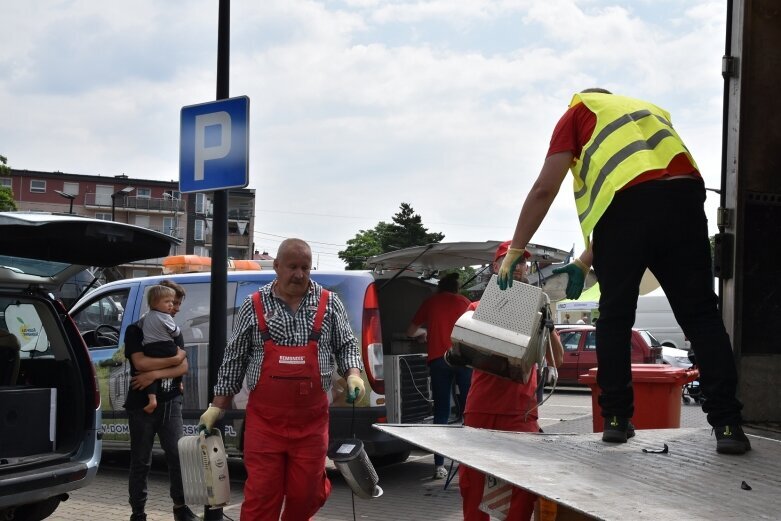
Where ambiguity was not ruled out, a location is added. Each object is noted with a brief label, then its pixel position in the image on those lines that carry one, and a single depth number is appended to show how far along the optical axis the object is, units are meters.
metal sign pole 6.96
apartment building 95.25
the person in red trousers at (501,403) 4.83
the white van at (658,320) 36.50
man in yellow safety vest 3.52
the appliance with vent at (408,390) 8.60
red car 22.27
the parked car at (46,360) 5.47
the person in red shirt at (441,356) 8.98
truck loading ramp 2.39
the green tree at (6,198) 47.53
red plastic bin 6.35
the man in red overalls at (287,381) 4.74
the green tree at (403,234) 83.25
